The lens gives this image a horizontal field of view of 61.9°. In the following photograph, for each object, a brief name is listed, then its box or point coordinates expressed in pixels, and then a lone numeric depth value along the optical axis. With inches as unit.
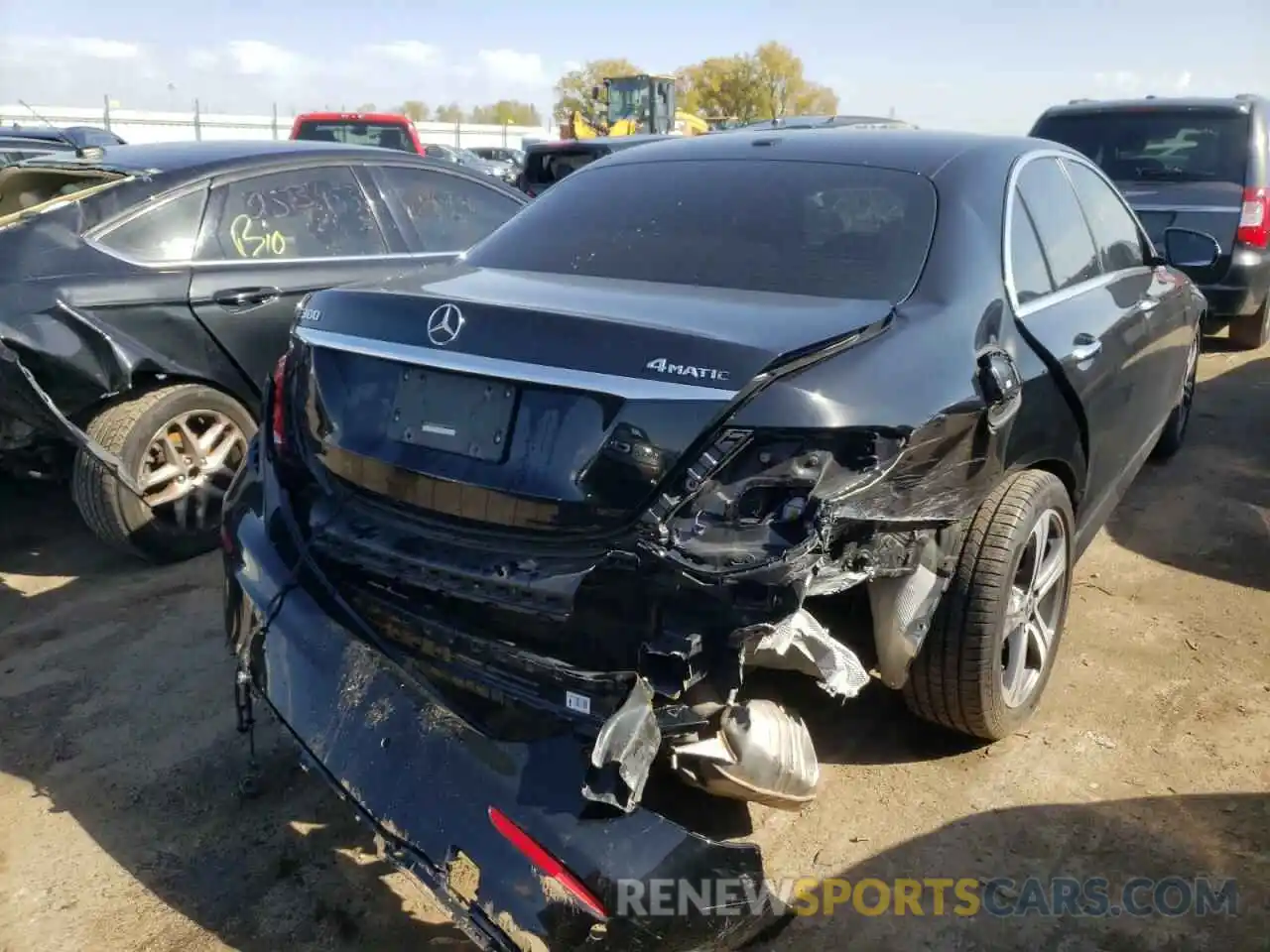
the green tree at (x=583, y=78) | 2746.1
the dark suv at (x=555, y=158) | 417.1
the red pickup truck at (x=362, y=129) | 609.0
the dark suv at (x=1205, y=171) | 289.3
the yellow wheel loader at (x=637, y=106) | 997.2
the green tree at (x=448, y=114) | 3285.4
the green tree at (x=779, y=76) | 2632.9
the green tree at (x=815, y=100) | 2699.3
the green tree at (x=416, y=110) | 3203.7
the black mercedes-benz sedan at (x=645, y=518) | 75.7
